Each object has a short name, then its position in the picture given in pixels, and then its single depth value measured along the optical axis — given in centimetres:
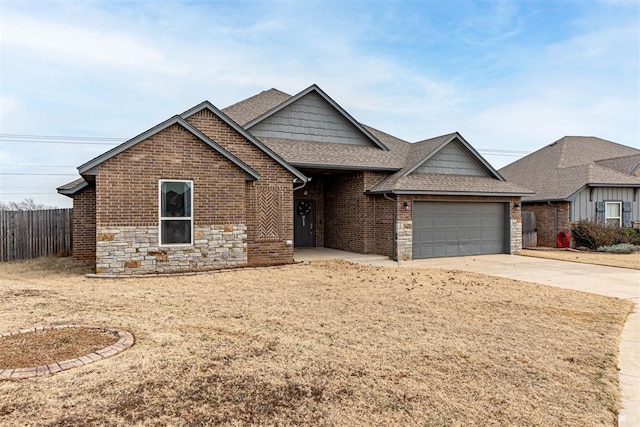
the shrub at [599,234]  1800
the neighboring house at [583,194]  1895
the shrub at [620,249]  1690
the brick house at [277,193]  1041
